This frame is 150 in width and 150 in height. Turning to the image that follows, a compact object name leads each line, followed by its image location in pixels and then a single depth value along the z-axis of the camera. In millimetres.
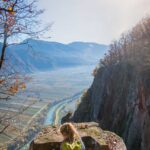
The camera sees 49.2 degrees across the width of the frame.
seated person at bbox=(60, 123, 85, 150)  3582
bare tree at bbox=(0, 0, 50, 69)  6055
